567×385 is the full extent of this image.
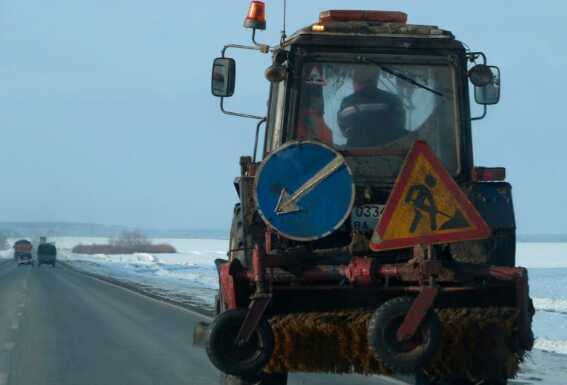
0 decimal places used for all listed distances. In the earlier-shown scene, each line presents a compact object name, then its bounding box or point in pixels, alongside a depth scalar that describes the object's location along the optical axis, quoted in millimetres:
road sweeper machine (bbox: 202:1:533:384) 11547
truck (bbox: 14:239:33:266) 180500
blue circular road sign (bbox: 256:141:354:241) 12039
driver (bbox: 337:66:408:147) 13937
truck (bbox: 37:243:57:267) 163000
